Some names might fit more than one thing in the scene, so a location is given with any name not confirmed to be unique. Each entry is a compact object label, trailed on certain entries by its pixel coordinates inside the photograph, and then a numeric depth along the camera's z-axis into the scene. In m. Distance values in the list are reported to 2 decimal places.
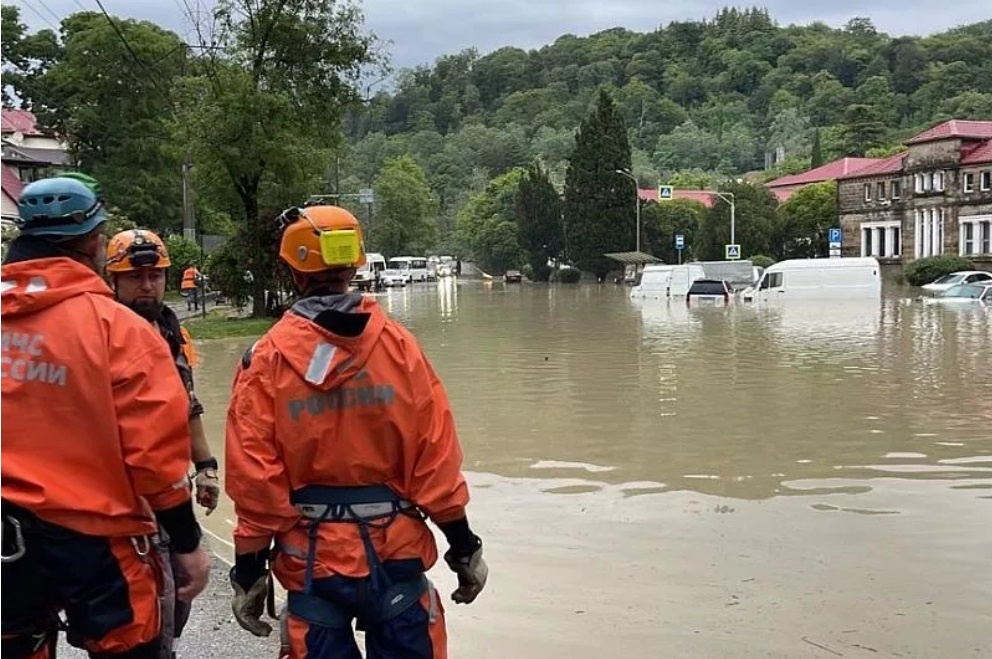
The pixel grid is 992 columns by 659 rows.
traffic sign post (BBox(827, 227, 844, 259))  48.09
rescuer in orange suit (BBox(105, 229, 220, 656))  4.75
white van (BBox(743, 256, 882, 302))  42.25
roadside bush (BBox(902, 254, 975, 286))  53.97
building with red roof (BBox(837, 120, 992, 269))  62.12
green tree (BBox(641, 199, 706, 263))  83.49
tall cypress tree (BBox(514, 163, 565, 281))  88.38
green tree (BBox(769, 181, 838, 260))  73.75
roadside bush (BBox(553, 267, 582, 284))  81.44
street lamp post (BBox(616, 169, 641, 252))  75.19
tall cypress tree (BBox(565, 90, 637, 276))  78.62
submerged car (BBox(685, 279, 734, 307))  43.12
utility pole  40.47
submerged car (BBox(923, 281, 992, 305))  37.59
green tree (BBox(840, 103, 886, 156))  104.97
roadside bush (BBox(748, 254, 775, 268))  64.06
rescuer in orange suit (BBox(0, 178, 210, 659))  2.74
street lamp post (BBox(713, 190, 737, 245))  61.53
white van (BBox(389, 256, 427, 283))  84.71
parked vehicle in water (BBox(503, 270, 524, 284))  86.19
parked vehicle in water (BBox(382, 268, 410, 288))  73.88
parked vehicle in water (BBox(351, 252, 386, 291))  66.12
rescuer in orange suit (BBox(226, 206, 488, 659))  3.09
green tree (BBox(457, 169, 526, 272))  101.62
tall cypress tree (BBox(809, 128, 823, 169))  112.81
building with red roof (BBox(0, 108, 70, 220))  52.78
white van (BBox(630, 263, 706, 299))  48.31
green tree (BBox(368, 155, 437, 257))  102.38
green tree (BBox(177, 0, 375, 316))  28.05
